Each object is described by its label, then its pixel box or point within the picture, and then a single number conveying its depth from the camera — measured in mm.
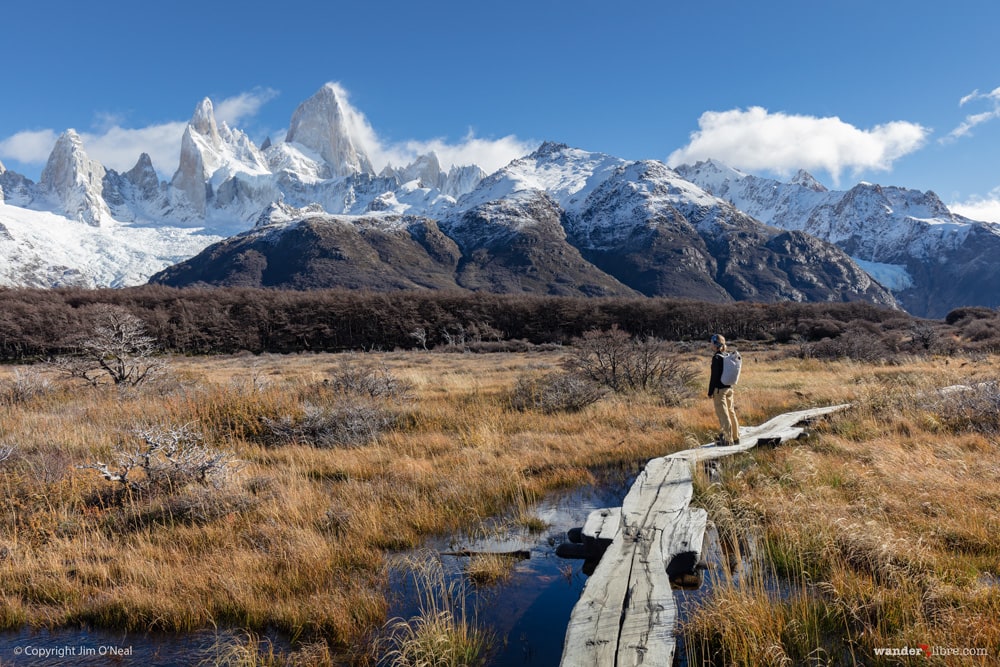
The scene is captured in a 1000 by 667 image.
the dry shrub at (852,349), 23362
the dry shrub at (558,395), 11578
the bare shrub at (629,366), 13617
